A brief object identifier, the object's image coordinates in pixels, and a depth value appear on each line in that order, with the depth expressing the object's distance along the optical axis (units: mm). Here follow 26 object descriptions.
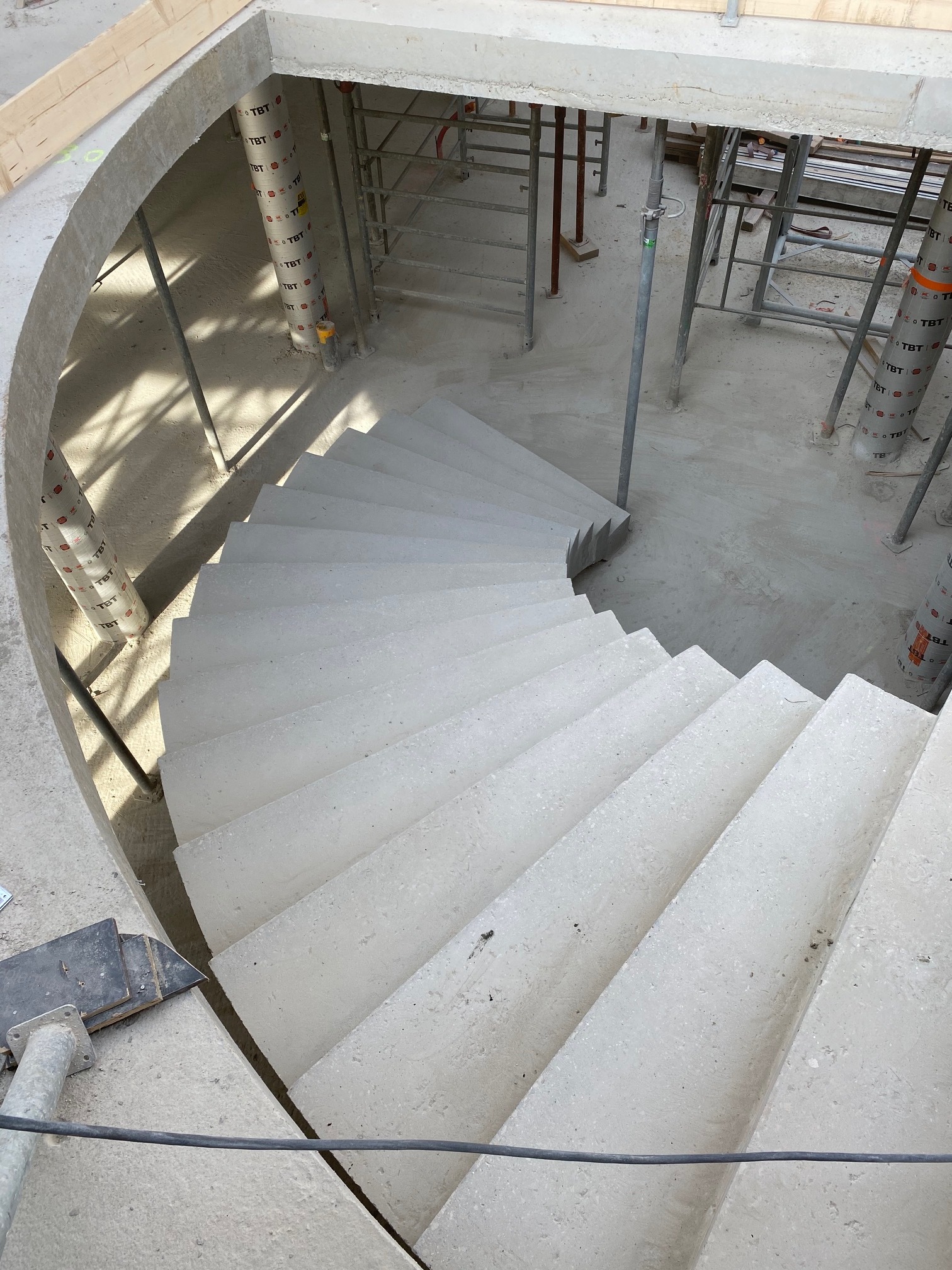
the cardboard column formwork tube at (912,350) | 6441
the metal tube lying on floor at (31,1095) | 1763
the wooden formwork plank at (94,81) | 4367
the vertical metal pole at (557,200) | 8516
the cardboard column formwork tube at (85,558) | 5945
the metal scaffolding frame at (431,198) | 7543
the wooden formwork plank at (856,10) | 4816
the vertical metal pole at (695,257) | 6793
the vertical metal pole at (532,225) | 7301
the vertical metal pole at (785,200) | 7621
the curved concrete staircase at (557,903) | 2455
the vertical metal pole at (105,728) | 4637
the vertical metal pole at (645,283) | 5336
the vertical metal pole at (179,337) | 6410
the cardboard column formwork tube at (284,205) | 7102
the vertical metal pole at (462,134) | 10203
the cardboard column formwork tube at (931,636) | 6105
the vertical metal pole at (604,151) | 9461
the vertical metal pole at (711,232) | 8891
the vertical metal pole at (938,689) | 6418
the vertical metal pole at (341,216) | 7316
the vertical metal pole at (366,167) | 8040
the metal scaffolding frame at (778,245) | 6734
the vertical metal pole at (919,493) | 6242
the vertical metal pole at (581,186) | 9062
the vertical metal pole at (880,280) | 6359
